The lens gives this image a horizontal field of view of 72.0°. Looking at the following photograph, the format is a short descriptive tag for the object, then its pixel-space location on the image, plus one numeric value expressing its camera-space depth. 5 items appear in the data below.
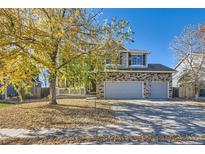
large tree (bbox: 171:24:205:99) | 13.96
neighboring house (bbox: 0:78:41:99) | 15.08
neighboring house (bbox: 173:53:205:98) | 14.47
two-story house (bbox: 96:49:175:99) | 14.92
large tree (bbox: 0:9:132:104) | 5.12
